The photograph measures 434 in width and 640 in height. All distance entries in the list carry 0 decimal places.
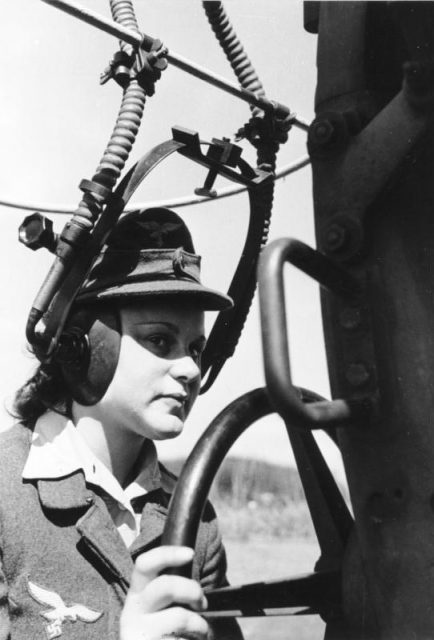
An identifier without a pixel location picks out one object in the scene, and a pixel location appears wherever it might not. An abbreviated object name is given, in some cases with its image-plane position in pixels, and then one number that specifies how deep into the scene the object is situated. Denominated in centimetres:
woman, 171
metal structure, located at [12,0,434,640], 95
